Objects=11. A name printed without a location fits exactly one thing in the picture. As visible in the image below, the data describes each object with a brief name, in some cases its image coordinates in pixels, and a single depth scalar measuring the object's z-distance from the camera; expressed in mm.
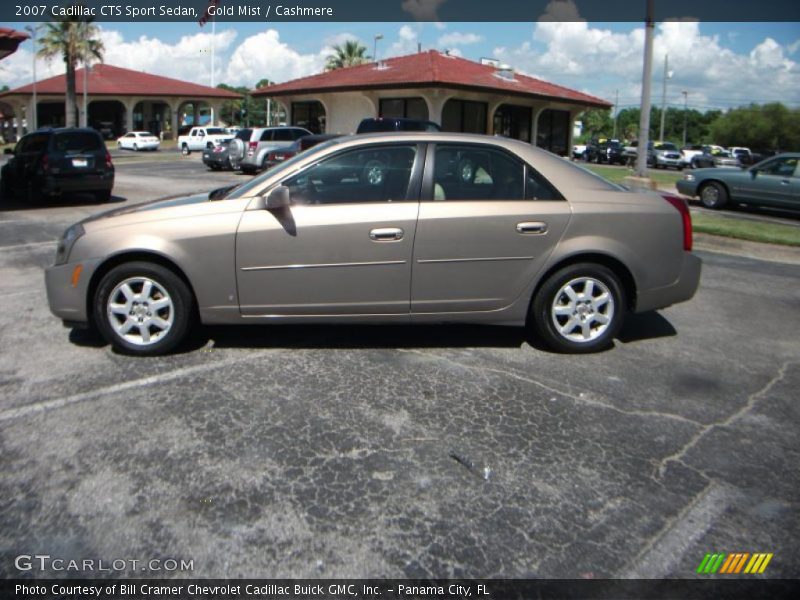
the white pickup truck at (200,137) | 44594
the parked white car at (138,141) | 48969
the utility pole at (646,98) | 14852
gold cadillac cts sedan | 4953
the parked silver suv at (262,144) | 25375
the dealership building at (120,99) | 53406
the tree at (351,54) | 53406
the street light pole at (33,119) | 52406
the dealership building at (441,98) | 30344
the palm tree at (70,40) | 42656
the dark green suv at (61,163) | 14281
